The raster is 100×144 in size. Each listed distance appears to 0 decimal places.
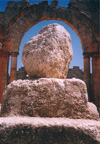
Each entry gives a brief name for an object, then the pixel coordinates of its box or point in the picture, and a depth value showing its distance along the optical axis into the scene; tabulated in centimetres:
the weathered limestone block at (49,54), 697
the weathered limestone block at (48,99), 604
